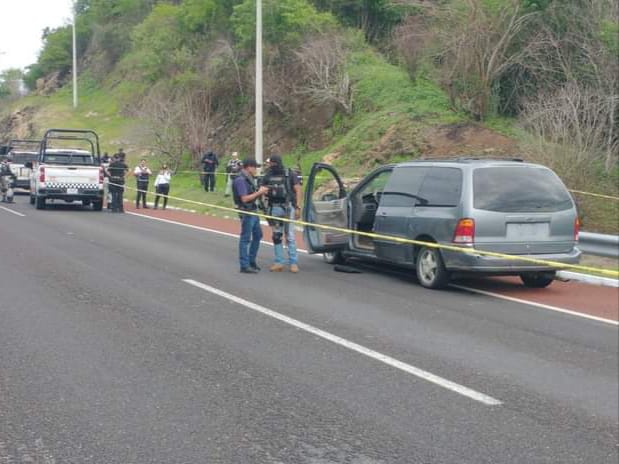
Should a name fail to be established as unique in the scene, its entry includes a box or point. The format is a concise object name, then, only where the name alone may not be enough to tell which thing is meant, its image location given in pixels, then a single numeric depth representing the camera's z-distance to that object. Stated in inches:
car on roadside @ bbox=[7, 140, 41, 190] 1346.0
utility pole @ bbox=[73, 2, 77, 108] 2331.2
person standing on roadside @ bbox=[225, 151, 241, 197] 1070.2
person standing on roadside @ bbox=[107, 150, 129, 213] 1005.8
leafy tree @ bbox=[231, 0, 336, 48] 1347.2
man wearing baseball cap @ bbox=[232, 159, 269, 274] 502.9
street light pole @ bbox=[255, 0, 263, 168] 983.7
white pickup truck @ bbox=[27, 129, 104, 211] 1003.3
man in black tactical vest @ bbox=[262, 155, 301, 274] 510.6
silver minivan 443.1
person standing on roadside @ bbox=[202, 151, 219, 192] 1192.8
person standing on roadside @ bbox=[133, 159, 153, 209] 1065.5
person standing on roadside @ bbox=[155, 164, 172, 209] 1053.2
